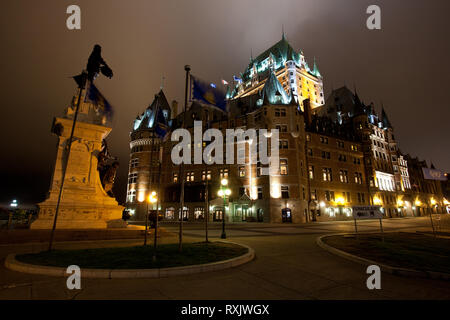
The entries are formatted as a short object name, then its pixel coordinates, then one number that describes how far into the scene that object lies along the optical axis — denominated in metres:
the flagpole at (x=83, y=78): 10.46
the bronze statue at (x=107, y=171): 15.98
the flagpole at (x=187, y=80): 9.83
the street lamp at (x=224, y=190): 15.53
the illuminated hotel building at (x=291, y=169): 37.12
